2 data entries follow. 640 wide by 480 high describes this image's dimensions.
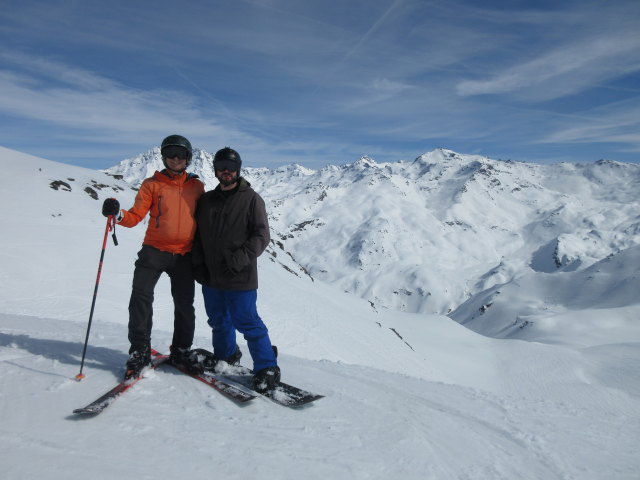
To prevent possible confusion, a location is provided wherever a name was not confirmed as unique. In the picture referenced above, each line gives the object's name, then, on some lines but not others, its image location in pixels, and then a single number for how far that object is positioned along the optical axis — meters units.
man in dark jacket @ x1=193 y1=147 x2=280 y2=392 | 5.32
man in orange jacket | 5.41
